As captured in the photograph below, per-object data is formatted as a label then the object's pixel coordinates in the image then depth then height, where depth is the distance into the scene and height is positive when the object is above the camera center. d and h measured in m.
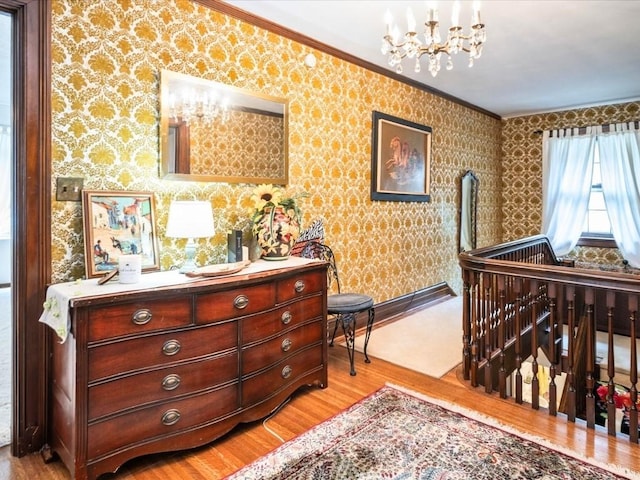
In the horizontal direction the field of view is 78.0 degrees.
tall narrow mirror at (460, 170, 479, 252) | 5.58 +0.38
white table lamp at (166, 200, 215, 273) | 2.23 +0.09
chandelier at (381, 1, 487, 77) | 2.15 +1.13
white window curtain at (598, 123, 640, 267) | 5.23 +0.71
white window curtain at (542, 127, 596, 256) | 5.65 +0.77
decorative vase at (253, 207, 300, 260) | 2.71 +0.02
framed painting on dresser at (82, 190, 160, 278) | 2.14 +0.04
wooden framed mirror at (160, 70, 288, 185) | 2.50 +0.73
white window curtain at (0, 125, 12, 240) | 5.80 +0.84
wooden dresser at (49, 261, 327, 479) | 1.71 -0.64
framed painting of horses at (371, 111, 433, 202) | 4.15 +0.86
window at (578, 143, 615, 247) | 5.62 +0.23
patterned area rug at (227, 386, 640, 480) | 1.86 -1.11
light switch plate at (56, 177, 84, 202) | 2.08 +0.26
